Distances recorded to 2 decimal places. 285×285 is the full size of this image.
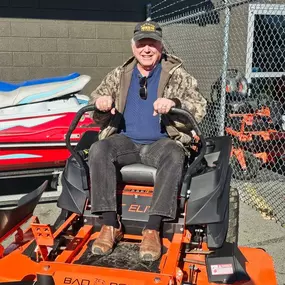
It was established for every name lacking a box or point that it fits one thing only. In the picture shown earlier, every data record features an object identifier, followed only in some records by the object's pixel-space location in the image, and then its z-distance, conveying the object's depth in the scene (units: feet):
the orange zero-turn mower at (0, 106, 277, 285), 8.45
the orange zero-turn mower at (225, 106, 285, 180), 19.89
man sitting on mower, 9.60
